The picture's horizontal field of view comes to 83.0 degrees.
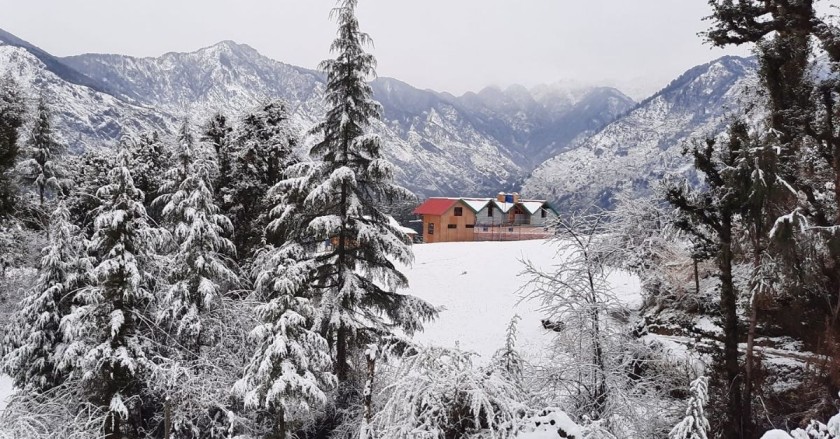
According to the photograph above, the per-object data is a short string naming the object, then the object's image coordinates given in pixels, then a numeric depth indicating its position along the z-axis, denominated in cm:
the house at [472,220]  5669
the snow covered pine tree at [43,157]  2562
